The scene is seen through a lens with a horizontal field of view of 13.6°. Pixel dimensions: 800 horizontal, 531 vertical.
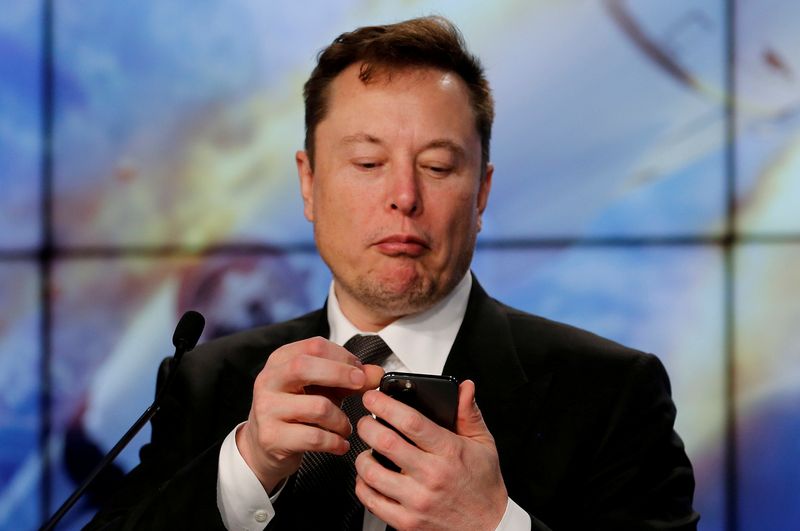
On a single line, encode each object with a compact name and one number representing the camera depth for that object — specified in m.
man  3.19
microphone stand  3.03
